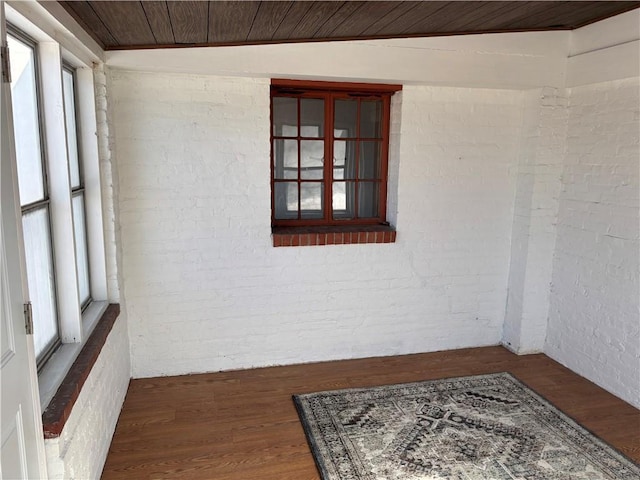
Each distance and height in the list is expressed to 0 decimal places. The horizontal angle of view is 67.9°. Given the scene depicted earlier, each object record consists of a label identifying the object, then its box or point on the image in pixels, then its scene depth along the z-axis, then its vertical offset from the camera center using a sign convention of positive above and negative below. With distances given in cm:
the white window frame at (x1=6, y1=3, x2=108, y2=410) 207 -21
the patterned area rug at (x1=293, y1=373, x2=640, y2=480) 265 -168
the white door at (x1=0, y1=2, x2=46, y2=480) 150 -63
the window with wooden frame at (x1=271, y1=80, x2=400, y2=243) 382 +7
